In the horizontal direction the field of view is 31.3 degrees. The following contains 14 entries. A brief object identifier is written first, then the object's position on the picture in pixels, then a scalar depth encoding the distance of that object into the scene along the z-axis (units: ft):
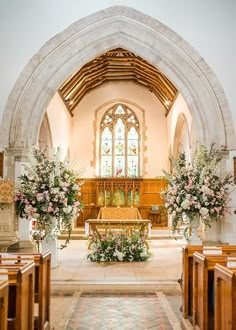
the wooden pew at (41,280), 10.93
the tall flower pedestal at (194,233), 19.49
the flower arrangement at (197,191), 18.69
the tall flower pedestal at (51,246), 20.54
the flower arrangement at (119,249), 23.65
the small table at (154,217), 44.93
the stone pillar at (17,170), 21.38
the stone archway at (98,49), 21.84
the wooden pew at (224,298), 7.43
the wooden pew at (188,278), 12.98
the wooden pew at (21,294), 8.31
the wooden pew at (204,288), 10.17
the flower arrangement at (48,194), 19.36
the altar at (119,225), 27.35
